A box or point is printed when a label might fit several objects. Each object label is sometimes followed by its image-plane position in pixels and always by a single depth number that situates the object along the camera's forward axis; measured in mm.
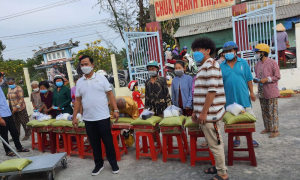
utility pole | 8490
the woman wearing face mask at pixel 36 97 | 6242
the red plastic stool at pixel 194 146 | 3418
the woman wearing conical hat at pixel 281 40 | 8031
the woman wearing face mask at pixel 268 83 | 4207
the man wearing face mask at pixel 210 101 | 2762
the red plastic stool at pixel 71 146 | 4501
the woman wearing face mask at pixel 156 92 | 4238
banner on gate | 7523
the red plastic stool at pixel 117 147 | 4102
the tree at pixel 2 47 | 28484
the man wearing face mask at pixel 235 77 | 3594
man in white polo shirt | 3443
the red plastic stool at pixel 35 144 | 5150
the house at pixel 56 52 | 29188
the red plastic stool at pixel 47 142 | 4938
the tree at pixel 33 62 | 29991
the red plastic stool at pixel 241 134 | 3189
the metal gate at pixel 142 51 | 8328
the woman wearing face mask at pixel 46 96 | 5668
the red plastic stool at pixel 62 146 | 4706
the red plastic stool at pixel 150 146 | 3867
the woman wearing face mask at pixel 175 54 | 10100
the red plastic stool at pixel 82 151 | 4412
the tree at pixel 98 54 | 10938
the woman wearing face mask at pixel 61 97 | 5176
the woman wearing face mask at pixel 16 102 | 5977
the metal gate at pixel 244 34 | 7104
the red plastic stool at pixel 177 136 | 3615
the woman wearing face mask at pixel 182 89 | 4098
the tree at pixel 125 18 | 12193
